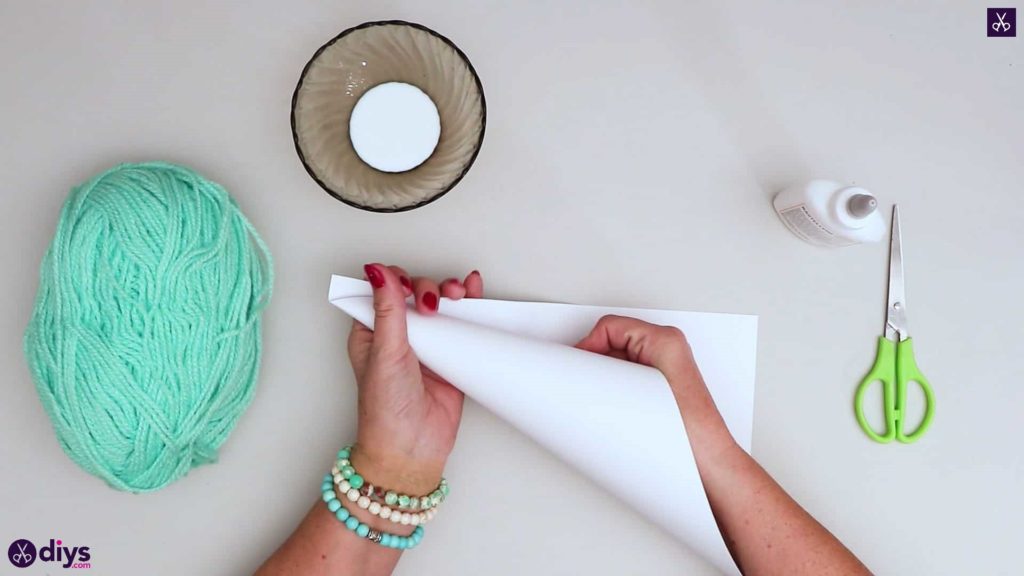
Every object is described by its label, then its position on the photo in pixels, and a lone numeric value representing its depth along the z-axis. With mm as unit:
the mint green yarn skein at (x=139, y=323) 600
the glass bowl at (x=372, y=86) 660
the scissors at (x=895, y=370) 747
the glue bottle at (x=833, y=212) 672
